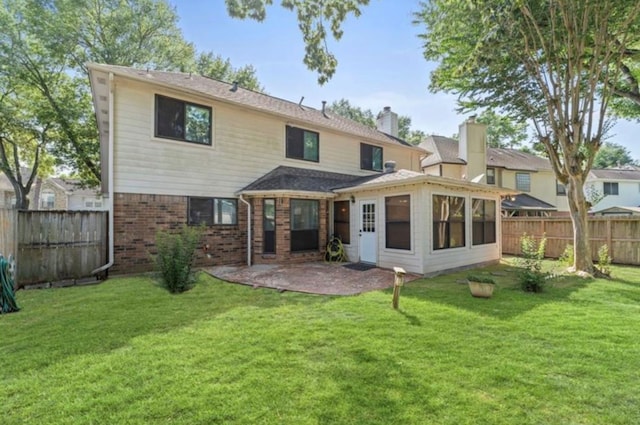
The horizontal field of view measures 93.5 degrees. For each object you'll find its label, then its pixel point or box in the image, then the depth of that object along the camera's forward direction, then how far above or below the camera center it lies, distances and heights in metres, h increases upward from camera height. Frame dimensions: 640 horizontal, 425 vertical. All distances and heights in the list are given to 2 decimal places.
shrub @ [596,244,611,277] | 8.71 -1.41
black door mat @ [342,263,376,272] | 9.31 -1.54
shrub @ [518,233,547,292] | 6.67 -1.27
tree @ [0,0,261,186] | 14.68 +9.10
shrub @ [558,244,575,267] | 10.06 -1.36
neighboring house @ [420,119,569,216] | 19.38 +3.44
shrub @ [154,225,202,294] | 6.41 -0.92
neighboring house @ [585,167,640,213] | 26.84 +2.76
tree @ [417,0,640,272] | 7.58 +4.54
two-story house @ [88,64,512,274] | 8.43 +0.88
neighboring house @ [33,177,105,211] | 24.45 +1.89
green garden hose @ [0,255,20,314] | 5.15 -1.26
